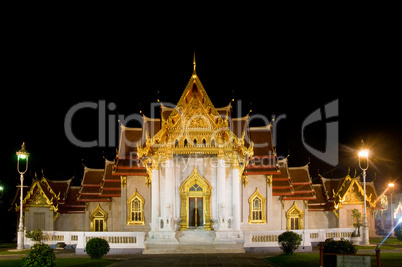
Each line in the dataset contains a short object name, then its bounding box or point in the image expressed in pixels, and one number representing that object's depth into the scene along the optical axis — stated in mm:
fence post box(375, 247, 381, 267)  14414
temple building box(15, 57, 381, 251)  31422
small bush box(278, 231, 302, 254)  25859
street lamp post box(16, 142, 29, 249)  30988
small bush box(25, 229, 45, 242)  30828
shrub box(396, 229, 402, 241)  34875
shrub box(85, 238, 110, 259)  24531
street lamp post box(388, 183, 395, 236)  51325
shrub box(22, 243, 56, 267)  18328
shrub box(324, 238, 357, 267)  18109
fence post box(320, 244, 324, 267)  16117
